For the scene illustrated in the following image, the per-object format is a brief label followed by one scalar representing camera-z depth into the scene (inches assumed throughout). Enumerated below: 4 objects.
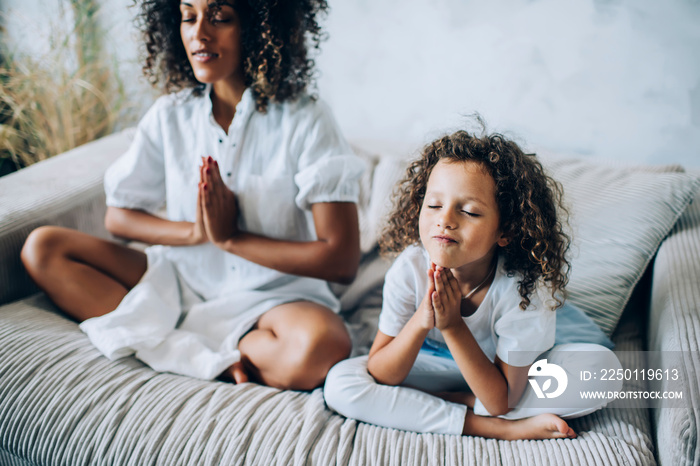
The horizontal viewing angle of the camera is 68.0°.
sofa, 32.9
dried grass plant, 75.5
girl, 33.4
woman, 42.1
